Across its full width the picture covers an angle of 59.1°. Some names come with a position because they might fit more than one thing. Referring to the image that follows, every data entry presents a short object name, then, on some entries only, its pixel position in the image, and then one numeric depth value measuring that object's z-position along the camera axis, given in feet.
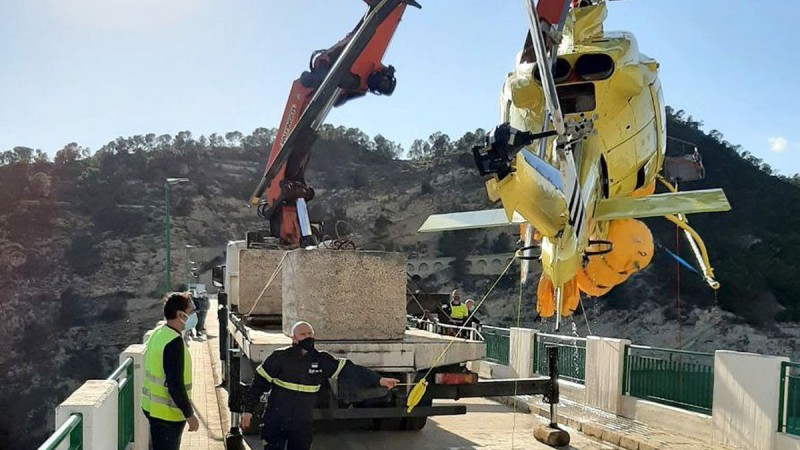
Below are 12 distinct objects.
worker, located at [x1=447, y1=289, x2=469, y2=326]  47.34
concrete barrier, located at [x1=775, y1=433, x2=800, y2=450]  23.51
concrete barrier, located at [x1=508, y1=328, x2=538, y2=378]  42.63
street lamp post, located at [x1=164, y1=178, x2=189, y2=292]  96.22
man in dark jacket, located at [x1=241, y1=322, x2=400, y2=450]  17.52
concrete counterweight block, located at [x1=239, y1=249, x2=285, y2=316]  31.42
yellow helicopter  27.55
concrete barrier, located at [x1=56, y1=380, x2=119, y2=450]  13.44
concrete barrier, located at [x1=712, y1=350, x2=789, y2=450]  24.64
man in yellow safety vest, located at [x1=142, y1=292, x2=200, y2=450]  16.61
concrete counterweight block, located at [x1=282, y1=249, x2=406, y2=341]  22.27
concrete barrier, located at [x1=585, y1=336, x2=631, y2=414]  33.35
